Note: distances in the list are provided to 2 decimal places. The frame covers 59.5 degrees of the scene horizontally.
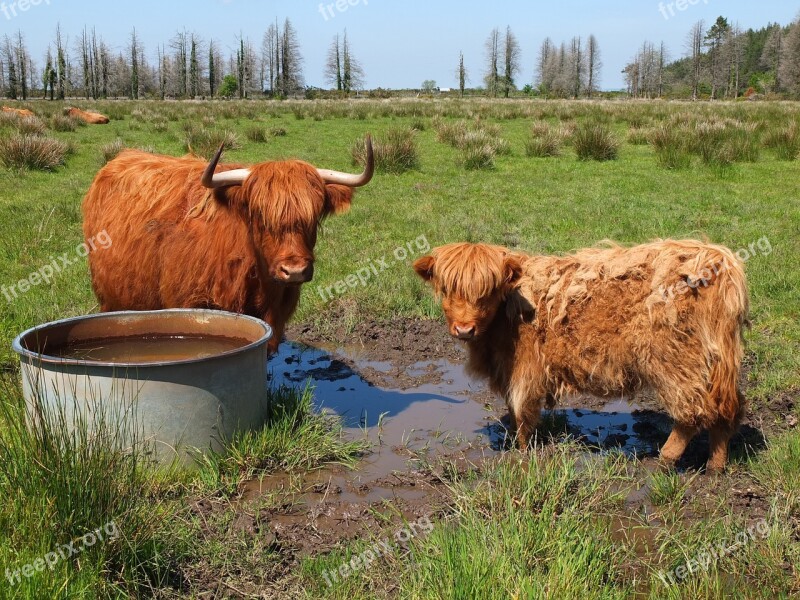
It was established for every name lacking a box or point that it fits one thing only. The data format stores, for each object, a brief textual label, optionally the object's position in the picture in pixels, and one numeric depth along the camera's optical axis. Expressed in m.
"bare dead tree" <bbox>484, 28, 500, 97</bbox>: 84.88
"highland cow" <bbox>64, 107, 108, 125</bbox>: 23.81
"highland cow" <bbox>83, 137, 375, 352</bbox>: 3.81
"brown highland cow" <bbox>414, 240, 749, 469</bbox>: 3.21
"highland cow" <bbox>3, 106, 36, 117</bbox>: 21.98
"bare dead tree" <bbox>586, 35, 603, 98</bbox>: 91.46
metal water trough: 2.92
